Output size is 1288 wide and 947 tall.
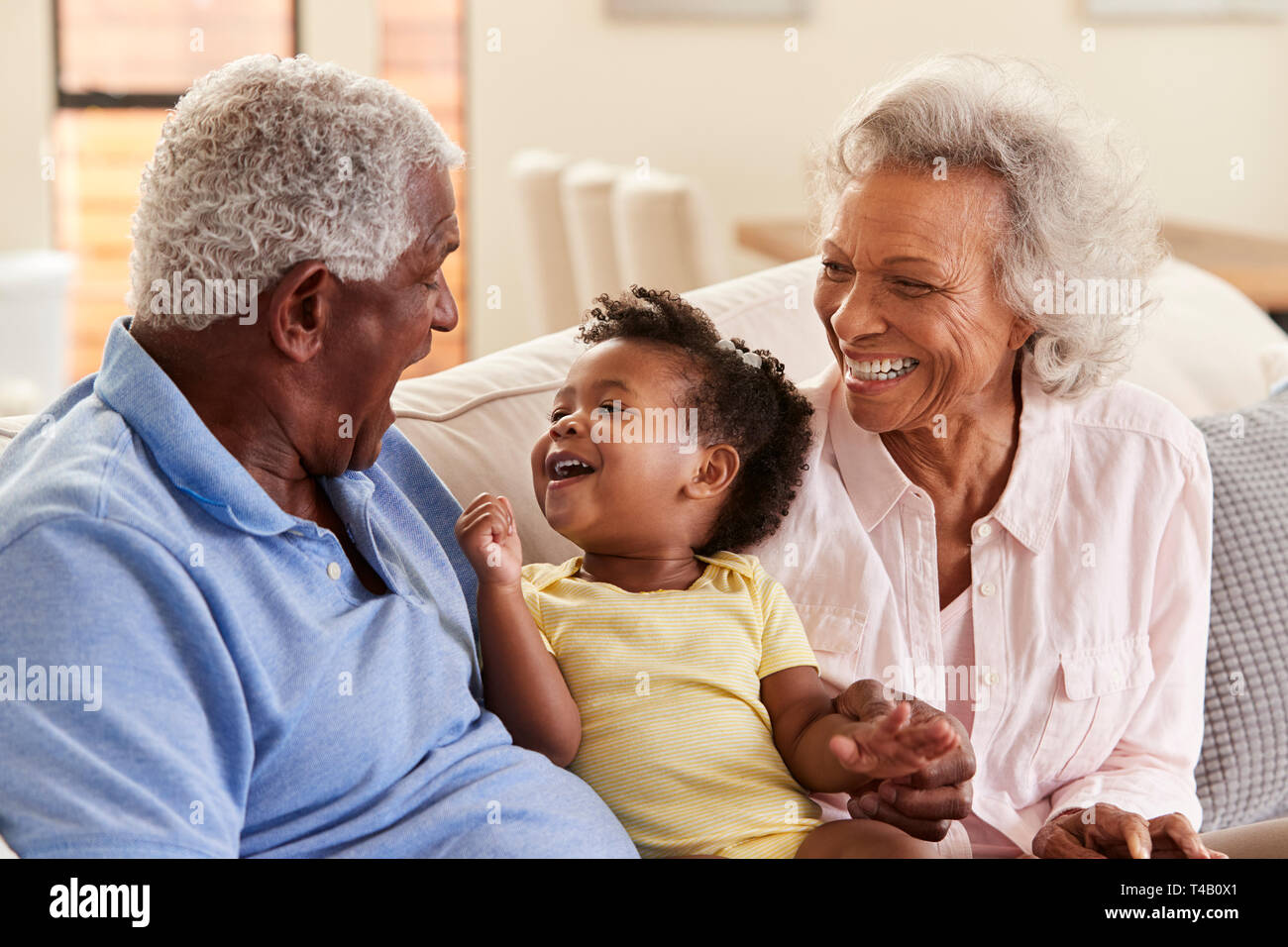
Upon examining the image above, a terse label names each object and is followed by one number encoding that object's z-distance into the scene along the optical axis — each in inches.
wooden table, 136.5
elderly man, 37.9
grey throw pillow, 66.5
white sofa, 61.9
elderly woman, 58.8
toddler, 51.4
